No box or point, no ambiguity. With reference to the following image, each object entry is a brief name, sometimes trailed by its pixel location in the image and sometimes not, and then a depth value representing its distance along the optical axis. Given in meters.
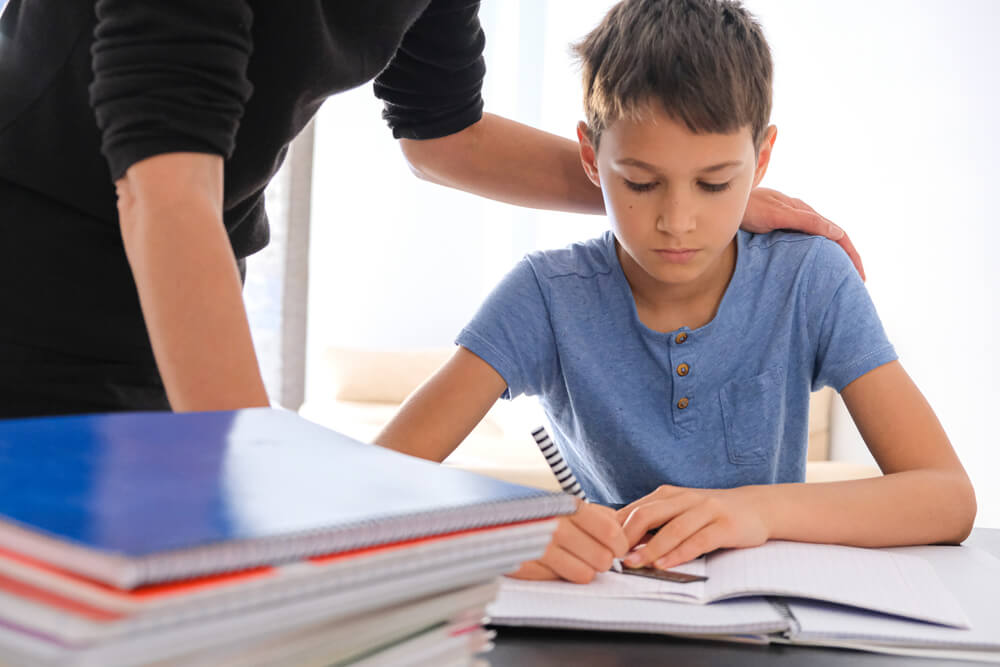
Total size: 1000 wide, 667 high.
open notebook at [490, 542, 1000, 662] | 0.51
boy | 0.99
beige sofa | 2.30
